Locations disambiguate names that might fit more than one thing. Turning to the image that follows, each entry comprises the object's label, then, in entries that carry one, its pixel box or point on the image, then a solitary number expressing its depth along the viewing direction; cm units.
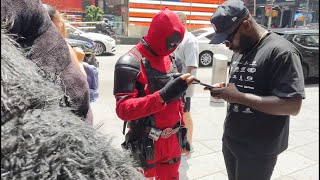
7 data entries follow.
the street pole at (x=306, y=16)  3017
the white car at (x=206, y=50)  1234
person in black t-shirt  192
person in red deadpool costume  217
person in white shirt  425
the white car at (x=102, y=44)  1429
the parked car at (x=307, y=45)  929
